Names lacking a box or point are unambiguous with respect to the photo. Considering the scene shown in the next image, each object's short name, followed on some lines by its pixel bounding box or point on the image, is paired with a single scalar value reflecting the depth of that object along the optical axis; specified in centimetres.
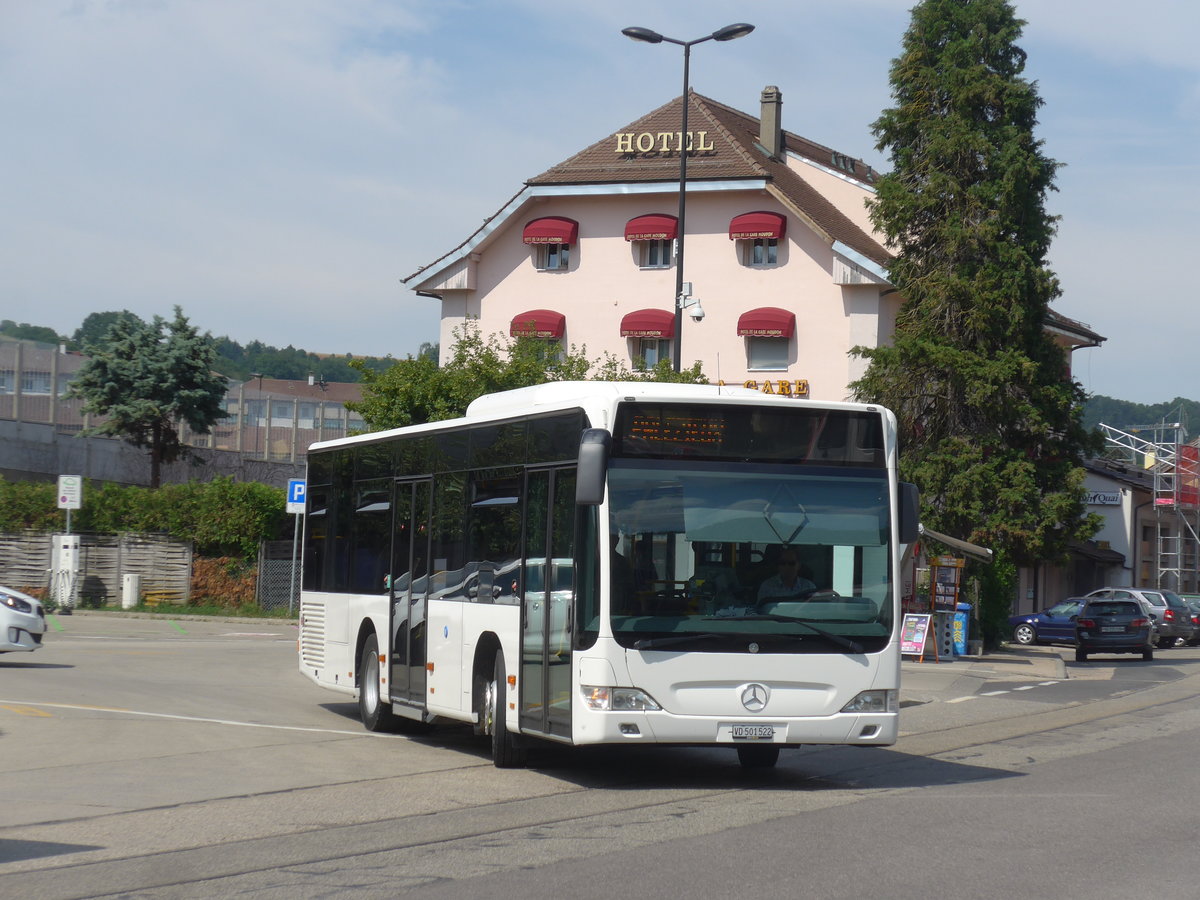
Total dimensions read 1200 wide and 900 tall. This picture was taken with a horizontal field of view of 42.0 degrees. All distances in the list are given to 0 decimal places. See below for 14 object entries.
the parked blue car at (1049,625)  4397
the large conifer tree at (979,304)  3953
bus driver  1144
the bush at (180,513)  3947
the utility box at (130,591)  3875
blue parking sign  3375
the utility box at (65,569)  3747
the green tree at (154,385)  5050
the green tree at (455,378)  3597
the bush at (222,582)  3950
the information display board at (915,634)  3241
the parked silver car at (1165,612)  4631
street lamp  3017
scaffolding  6544
